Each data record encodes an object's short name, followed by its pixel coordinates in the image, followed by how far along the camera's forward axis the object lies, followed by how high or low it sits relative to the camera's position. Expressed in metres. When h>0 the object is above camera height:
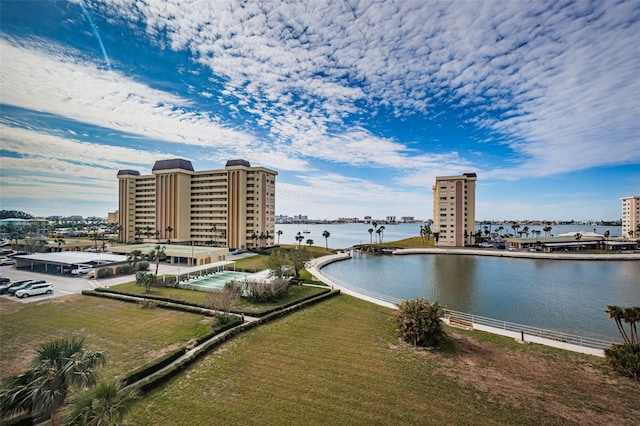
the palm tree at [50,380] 8.73 -5.42
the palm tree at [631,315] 15.91 -5.69
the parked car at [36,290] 27.93 -7.92
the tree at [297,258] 38.85 -6.72
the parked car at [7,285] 29.34 -7.78
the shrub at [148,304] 26.17 -8.53
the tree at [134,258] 39.81 -6.52
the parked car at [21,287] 29.04 -7.73
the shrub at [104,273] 38.16 -8.28
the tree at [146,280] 31.22 -7.47
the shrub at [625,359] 14.95 -7.91
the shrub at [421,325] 18.91 -7.49
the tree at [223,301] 23.47 -7.46
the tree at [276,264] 32.96 -6.36
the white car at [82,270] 39.03 -8.04
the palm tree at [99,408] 8.06 -5.72
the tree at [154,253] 44.91 -6.60
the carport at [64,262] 39.83 -7.16
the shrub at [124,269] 40.97 -8.25
